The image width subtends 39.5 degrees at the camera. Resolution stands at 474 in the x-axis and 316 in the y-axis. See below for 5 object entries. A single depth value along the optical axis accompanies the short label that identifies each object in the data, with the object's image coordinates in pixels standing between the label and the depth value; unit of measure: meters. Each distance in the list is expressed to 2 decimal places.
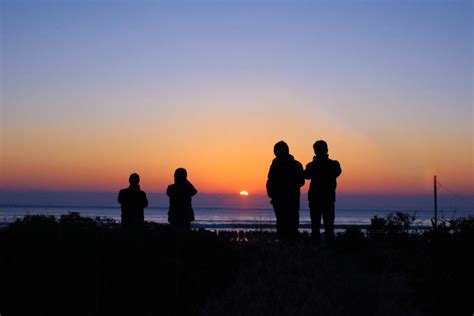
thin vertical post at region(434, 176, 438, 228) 18.26
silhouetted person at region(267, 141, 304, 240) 13.52
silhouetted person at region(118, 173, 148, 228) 14.22
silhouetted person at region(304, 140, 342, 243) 13.48
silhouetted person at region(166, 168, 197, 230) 14.45
